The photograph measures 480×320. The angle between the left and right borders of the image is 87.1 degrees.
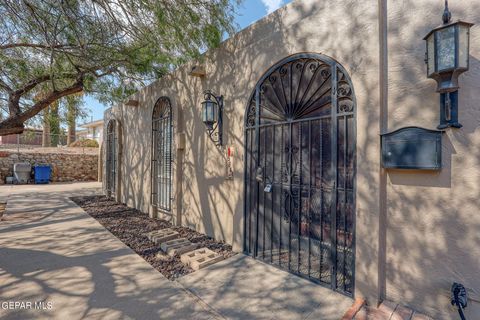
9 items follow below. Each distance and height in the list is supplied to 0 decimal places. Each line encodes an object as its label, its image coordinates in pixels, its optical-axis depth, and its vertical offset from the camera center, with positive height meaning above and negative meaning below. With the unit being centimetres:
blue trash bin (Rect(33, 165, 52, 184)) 1436 -78
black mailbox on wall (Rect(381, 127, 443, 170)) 236 +11
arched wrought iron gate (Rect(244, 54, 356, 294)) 300 -15
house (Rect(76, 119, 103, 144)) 2807 +375
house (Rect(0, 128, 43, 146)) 2086 +162
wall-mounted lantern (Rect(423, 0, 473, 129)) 214 +87
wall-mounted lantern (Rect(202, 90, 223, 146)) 459 +82
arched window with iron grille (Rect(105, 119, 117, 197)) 987 +6
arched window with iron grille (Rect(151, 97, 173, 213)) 641 +13
